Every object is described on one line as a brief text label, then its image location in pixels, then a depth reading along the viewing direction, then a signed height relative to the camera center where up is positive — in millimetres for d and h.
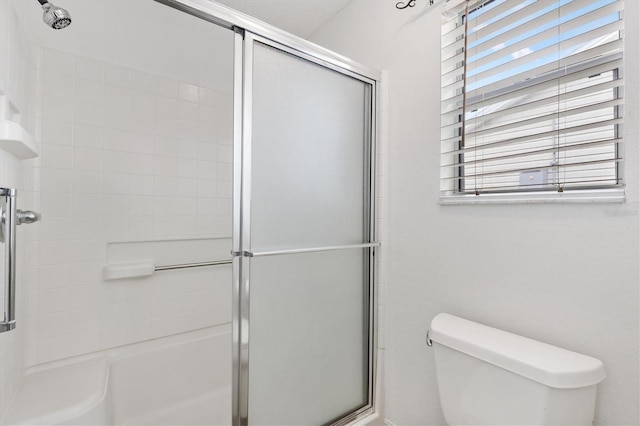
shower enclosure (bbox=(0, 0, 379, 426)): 1262 +24
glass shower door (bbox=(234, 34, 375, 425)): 1232 -113
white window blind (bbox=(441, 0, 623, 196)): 1020 +430
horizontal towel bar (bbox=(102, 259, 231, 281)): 1856 -329
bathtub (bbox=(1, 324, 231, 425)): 1392 -861
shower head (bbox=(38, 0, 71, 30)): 941 +564
